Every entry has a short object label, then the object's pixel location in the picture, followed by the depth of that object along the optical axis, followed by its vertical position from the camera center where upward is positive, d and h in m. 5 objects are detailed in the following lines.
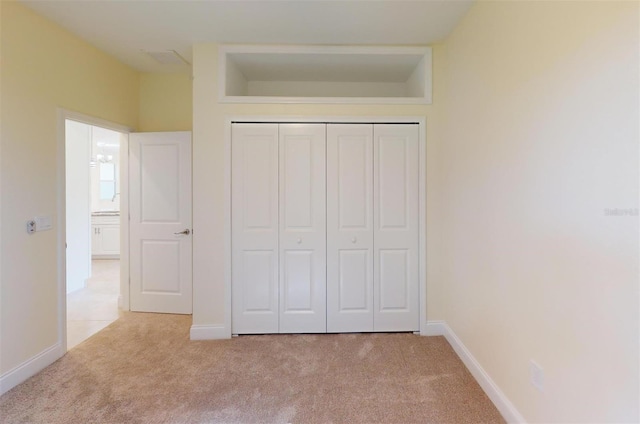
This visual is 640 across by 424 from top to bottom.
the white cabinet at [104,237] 6.14 -0.60
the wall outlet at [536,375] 1.49 -0.86
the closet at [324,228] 2.78 -0.18
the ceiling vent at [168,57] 2.90 +1.54
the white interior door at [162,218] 3.25 -0.11
